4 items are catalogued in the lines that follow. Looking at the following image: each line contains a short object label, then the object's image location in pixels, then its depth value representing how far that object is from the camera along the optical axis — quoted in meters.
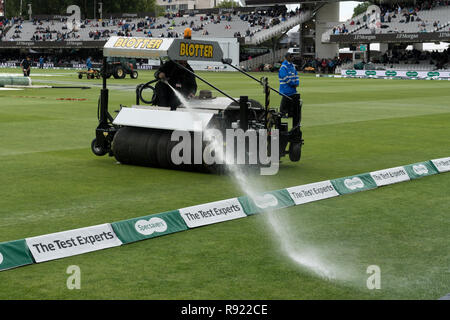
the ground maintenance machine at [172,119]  11.84
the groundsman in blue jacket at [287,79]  17.14
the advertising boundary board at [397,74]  60.25
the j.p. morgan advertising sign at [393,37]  66.69
